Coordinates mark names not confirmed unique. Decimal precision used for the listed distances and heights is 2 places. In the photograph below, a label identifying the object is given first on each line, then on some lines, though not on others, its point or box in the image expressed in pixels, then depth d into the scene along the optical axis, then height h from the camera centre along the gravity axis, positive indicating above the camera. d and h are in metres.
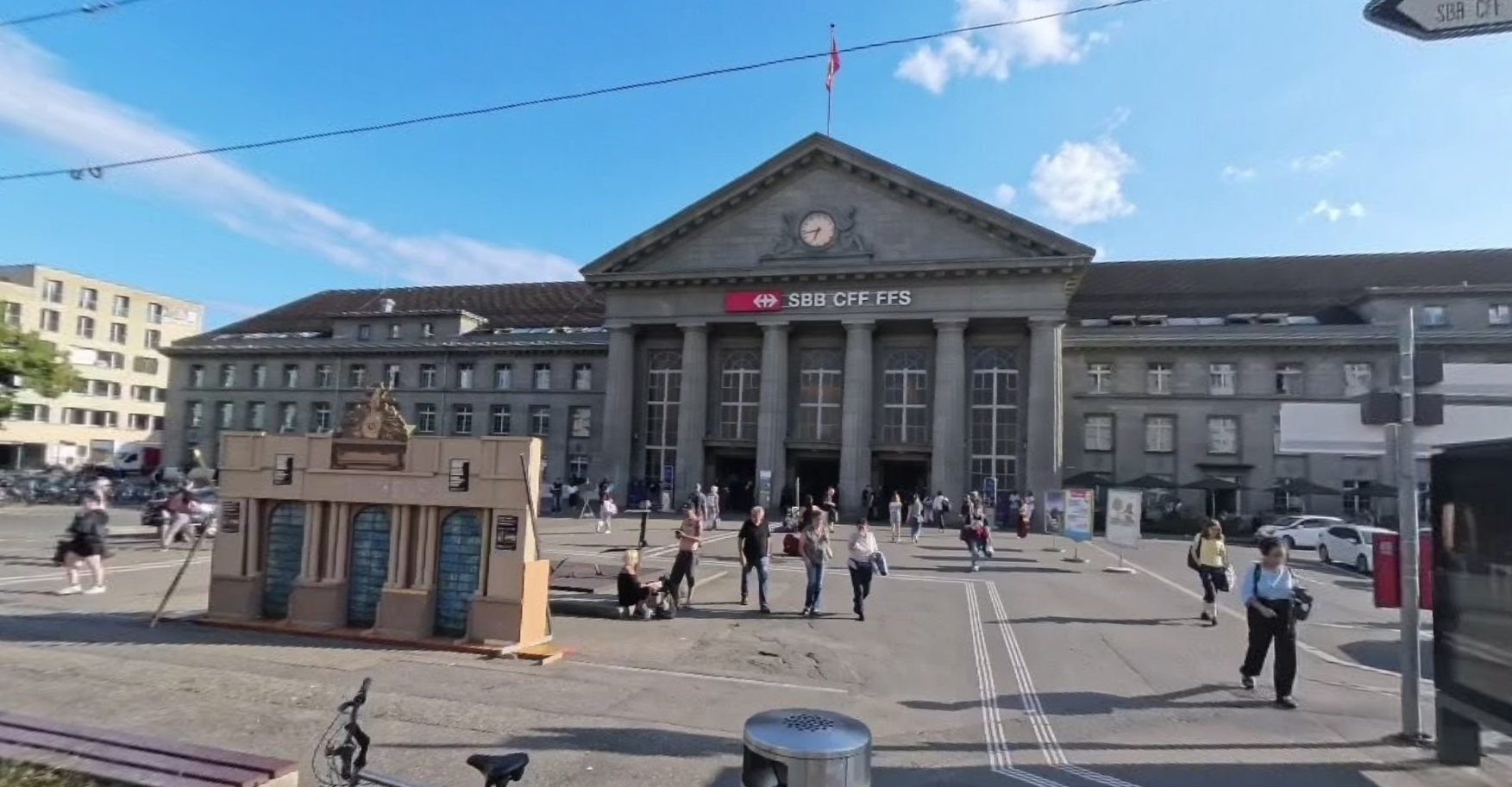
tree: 29.20 +2.31
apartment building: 63.62 +6.46
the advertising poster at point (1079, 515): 23.64 -1.13
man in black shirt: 13.72 -1.41
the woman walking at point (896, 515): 29.74 -1.71
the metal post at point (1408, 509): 7.66 -0.19
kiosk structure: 10.43 -1.15
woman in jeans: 13.21 -1.35
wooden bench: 4.78 -1.93
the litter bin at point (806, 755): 2.97 -1.04
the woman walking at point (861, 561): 13.09 -1.48
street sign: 4.47 +2.56
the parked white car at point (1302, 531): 32.62 -1.84
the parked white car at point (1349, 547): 24.64 -1.85
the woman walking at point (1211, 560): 13.46 -1.28
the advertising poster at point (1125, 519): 22.03 -1.10
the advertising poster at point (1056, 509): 24.82 -1.07
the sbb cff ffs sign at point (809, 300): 41.56 +8.31
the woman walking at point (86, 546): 13.82 -1.82
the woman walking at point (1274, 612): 8.73 -1.35
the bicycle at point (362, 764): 3.76 -1.49
